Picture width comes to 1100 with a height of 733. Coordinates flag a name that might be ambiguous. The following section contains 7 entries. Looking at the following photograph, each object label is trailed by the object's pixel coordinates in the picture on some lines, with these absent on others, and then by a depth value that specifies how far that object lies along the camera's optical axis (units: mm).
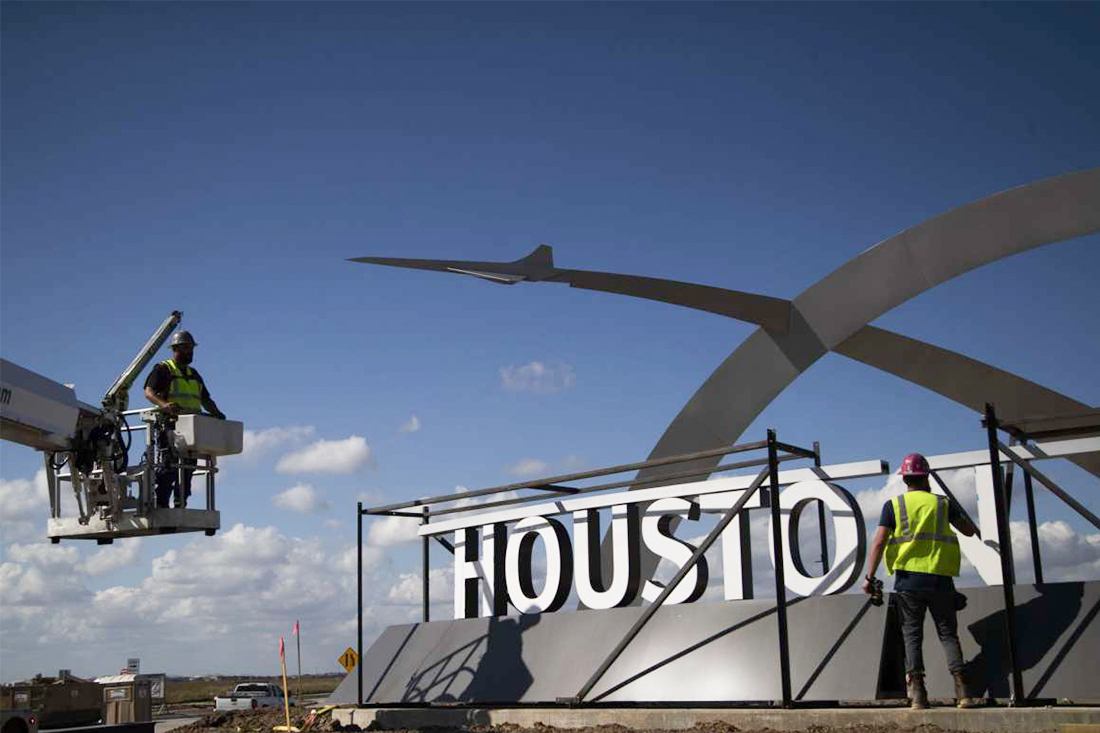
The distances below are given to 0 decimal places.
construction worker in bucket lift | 12906
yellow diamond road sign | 19528
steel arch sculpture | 14500
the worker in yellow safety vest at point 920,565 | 9344
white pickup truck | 35688
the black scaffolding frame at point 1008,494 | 9227
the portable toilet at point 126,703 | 13352
